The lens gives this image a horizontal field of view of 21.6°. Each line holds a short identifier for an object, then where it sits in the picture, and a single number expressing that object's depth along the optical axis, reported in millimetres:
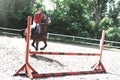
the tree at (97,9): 37019
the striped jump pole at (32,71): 8991
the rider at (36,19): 13117
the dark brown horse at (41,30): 13047
